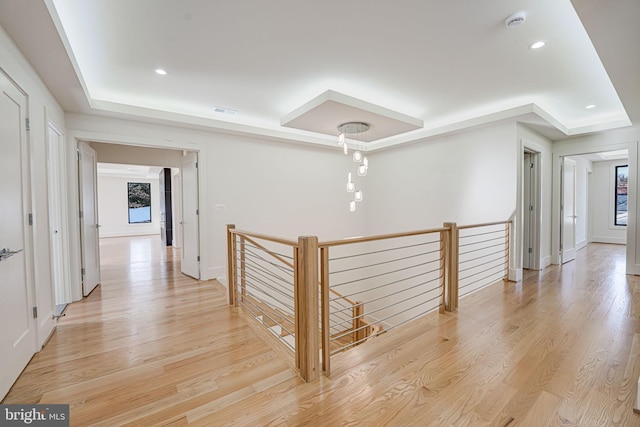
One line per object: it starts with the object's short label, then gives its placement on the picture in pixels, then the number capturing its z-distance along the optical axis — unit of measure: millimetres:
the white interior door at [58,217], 3268
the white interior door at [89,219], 3721
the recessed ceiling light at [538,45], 2449
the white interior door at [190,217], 4426
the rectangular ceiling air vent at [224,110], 4094
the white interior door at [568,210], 5465
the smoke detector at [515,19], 2091
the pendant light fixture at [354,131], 4047
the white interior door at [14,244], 1853
